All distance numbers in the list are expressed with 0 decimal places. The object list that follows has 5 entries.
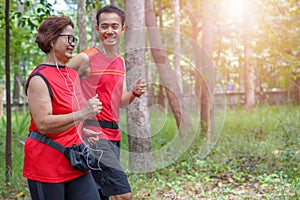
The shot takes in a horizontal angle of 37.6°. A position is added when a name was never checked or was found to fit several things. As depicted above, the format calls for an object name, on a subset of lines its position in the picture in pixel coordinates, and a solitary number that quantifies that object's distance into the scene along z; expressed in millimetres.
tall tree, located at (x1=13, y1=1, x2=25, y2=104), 20594
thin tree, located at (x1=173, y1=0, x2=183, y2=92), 10911
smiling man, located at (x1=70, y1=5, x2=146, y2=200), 3096
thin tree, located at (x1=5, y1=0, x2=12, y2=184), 4961
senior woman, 2273
